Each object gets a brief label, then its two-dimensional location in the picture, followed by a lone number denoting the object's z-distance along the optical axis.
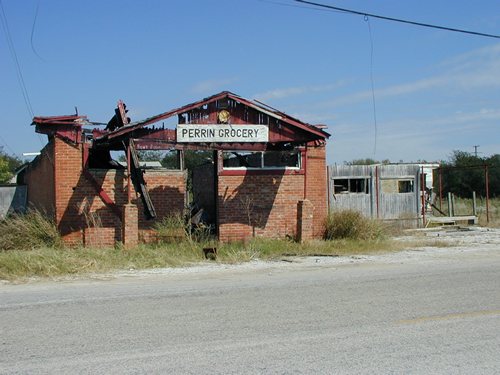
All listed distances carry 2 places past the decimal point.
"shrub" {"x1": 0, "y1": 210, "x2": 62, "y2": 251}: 14.93
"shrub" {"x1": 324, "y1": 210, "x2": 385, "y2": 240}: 17.91
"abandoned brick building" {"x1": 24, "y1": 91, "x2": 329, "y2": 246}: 16.00
